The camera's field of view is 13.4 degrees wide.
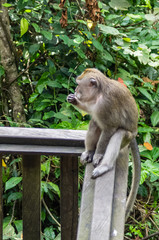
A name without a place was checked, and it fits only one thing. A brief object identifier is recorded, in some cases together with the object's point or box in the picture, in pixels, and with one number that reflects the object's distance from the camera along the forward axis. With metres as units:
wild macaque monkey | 3.54
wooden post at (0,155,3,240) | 3.18
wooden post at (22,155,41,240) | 3.32
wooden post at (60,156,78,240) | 3.43
